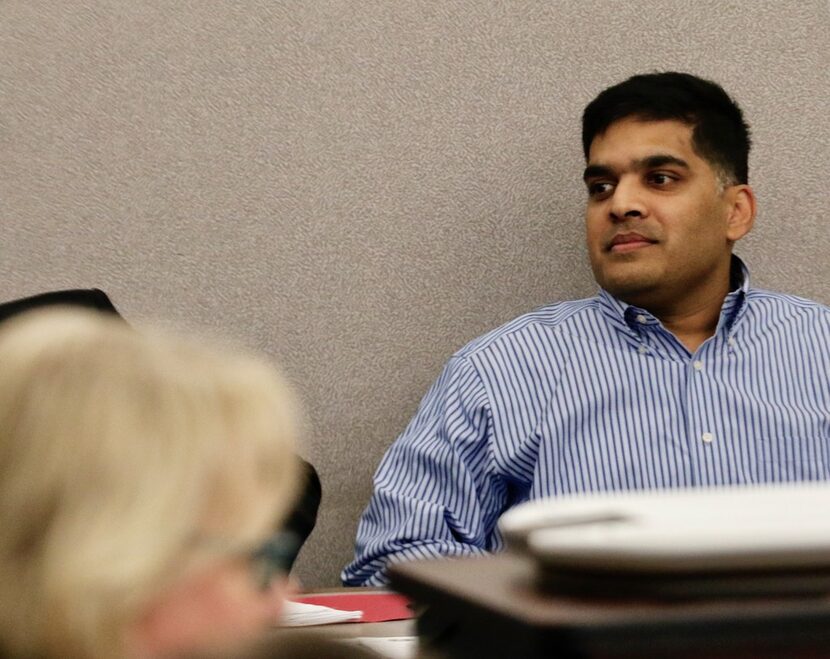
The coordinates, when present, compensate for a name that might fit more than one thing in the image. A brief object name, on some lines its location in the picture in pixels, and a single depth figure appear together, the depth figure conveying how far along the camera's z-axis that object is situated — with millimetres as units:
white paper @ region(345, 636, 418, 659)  2736
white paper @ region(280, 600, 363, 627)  3341
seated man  3783
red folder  3379
